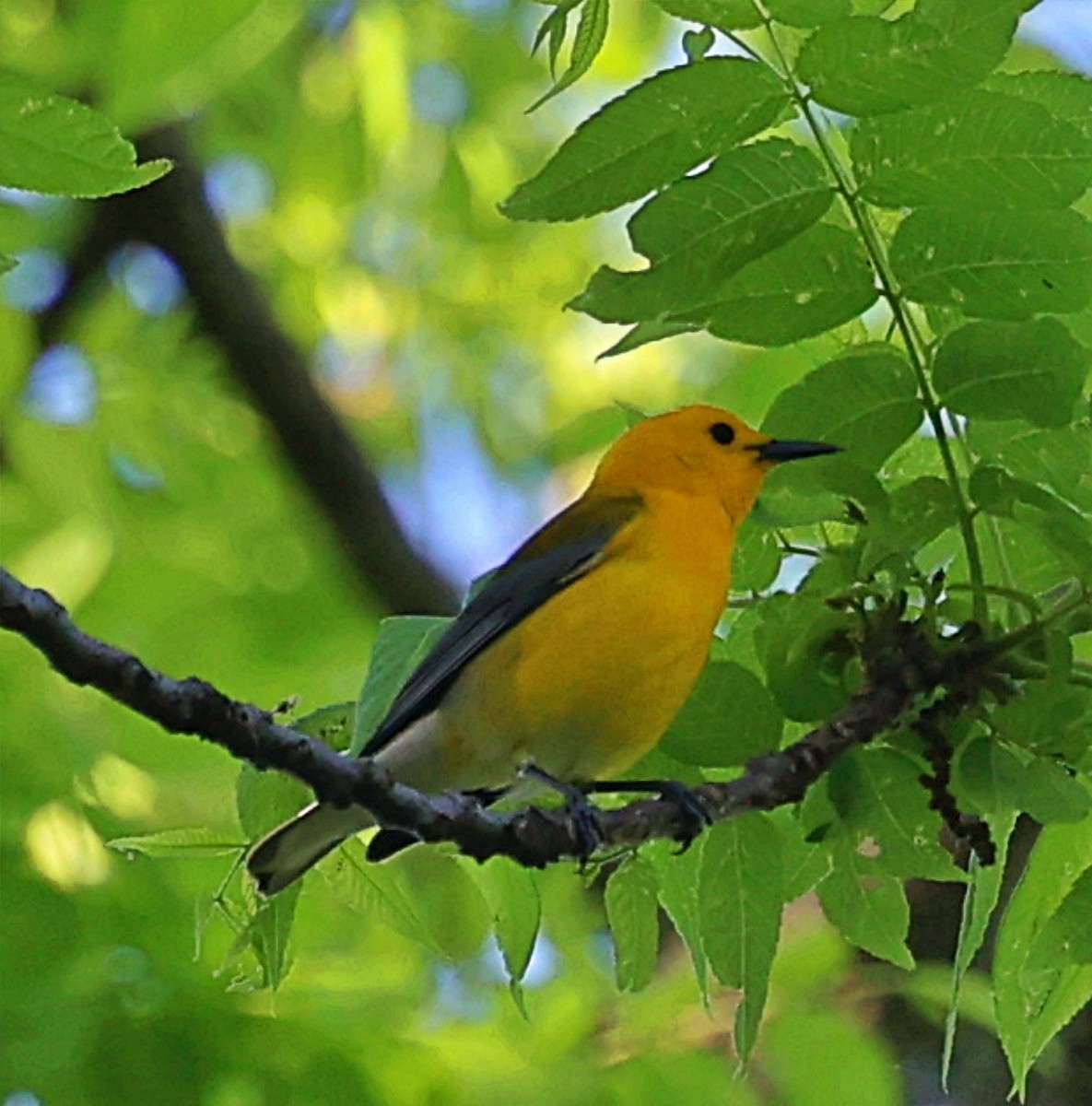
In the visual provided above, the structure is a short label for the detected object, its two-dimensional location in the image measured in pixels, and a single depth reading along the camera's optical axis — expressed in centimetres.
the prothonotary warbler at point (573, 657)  665
